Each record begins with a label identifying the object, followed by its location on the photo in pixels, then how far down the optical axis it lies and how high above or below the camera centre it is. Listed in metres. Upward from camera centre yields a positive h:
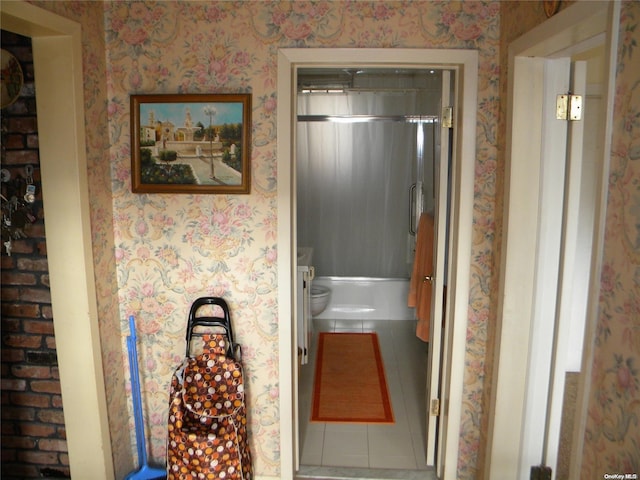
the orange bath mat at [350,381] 3.05 -1.47
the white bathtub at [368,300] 4.69 -1.21
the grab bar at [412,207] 4.37 -0.30
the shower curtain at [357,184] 4.41 -0.09
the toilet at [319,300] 4.33 -1.12
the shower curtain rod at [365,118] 3.92 +0.46
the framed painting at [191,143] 2.10 +0.14
